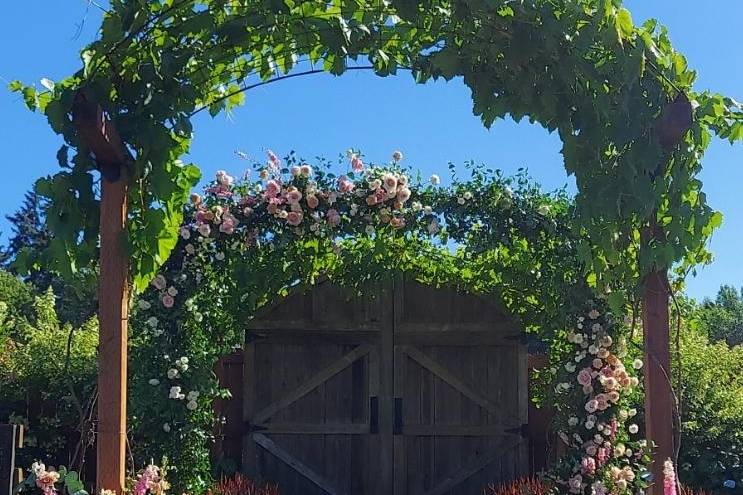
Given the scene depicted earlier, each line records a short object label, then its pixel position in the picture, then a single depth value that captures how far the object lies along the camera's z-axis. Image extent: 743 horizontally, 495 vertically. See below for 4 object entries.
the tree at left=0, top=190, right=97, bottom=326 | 3.75
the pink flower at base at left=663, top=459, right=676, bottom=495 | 3.13
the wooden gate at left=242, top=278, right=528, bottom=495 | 6.91
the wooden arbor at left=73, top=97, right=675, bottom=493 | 3.50
